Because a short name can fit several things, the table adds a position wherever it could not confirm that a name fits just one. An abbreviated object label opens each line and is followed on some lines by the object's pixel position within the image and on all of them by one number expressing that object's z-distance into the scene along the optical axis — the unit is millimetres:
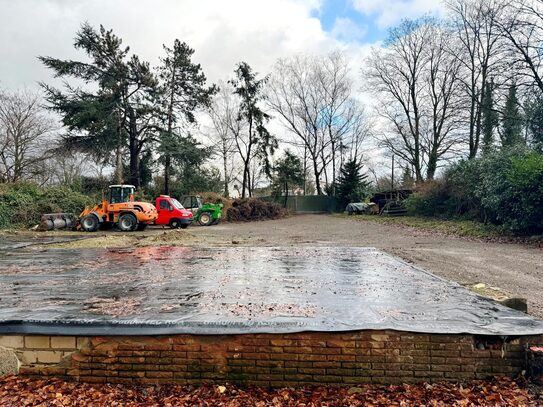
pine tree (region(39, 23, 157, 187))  20016
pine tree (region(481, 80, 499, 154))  19375
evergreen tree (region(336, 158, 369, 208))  29984
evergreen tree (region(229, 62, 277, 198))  29422
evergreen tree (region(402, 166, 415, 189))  27925
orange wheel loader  15141
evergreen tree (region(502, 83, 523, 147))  17156
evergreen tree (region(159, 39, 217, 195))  23984
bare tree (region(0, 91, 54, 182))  20672
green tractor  19969
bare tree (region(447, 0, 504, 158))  20172
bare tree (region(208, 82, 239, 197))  32031
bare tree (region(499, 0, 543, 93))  14359
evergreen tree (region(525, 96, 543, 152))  13797
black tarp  2916
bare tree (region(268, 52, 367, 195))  33719
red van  16609
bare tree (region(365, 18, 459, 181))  24047
